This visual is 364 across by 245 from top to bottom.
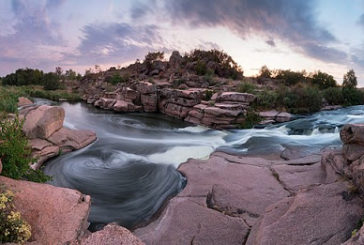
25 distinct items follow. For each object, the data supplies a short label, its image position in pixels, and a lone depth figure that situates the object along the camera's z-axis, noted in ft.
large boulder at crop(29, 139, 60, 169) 27.99
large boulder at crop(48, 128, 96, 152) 31.81
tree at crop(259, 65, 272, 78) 140.26
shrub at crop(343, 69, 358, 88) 81.12
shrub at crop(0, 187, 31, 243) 9.34
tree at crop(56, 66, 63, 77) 237.68
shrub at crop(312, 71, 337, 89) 109.70
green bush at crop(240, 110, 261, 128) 52.48
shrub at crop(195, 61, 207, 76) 119.85
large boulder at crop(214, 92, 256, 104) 58.18
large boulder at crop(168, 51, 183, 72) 137.19
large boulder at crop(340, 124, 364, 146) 16.92
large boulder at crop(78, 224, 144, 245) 7.78
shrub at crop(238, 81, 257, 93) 70.14
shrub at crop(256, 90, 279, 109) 59.52
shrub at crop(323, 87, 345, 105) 72.18
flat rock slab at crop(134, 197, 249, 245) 12.82
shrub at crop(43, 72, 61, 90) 151.94
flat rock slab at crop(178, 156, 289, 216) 16.16
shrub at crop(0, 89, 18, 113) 38.52
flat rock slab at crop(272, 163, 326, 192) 18.38
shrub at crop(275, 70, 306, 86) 122.31
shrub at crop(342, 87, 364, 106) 73.41
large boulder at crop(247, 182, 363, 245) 9.51
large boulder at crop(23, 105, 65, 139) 30.12
